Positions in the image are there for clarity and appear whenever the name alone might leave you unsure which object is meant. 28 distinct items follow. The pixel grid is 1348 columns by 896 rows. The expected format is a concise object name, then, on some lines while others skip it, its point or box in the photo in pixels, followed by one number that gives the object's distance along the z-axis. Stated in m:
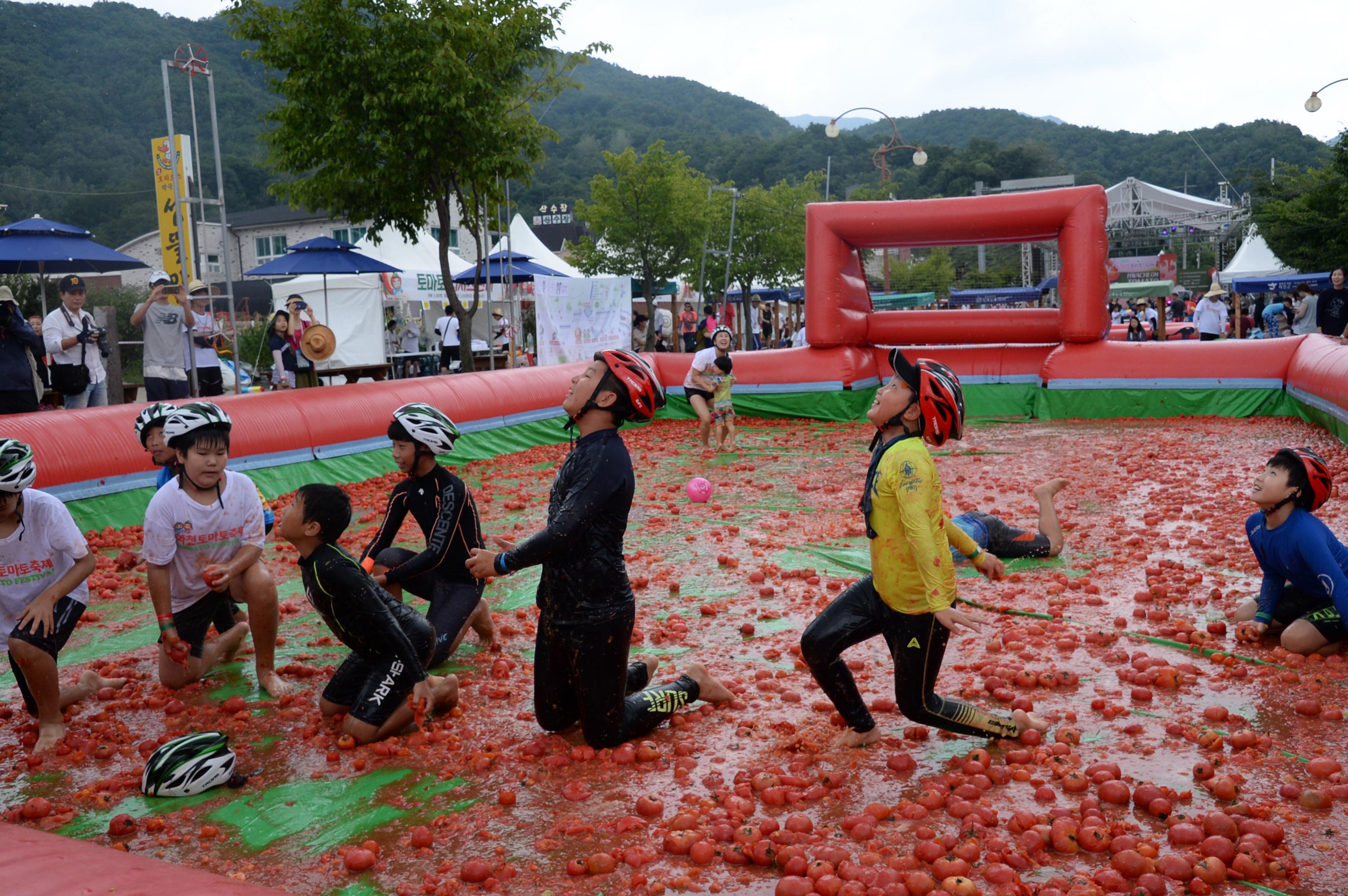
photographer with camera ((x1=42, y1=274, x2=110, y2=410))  11.55
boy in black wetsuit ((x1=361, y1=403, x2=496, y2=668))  5.68
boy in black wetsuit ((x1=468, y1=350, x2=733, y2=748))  4.48
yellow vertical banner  14.55
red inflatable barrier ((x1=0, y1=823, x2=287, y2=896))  2.78
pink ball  11.10
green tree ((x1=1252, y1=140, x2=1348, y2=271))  37.72
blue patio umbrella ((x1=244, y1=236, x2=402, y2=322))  18.64
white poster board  20.19
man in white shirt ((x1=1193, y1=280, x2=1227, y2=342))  22.62
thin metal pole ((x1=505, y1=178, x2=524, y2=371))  18.89
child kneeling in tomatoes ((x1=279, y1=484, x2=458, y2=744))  4.90
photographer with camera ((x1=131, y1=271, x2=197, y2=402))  12.52
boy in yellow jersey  4.18
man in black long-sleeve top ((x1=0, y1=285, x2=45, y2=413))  10.67
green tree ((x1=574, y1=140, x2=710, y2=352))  45.12
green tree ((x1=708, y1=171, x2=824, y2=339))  55.19
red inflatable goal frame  17.59
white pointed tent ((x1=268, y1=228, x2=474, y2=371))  24.28
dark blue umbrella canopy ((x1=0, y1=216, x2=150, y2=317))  15.08
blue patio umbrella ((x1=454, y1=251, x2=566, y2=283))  24.89
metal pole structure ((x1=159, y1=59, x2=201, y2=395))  12.33
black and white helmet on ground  4.40
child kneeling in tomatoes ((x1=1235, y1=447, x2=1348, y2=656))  5.54
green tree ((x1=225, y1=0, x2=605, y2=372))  15.69
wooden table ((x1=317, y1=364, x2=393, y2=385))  16.77
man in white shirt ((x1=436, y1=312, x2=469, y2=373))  21.89
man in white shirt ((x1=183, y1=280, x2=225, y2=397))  14.23
